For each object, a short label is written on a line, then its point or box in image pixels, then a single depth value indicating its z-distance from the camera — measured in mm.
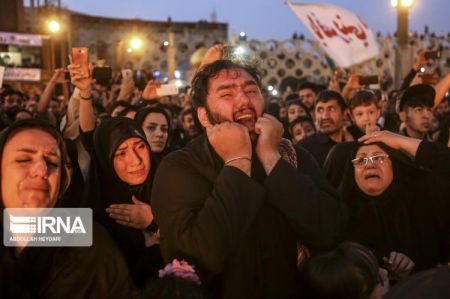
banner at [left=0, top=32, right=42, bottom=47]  15203
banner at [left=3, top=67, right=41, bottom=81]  13892
